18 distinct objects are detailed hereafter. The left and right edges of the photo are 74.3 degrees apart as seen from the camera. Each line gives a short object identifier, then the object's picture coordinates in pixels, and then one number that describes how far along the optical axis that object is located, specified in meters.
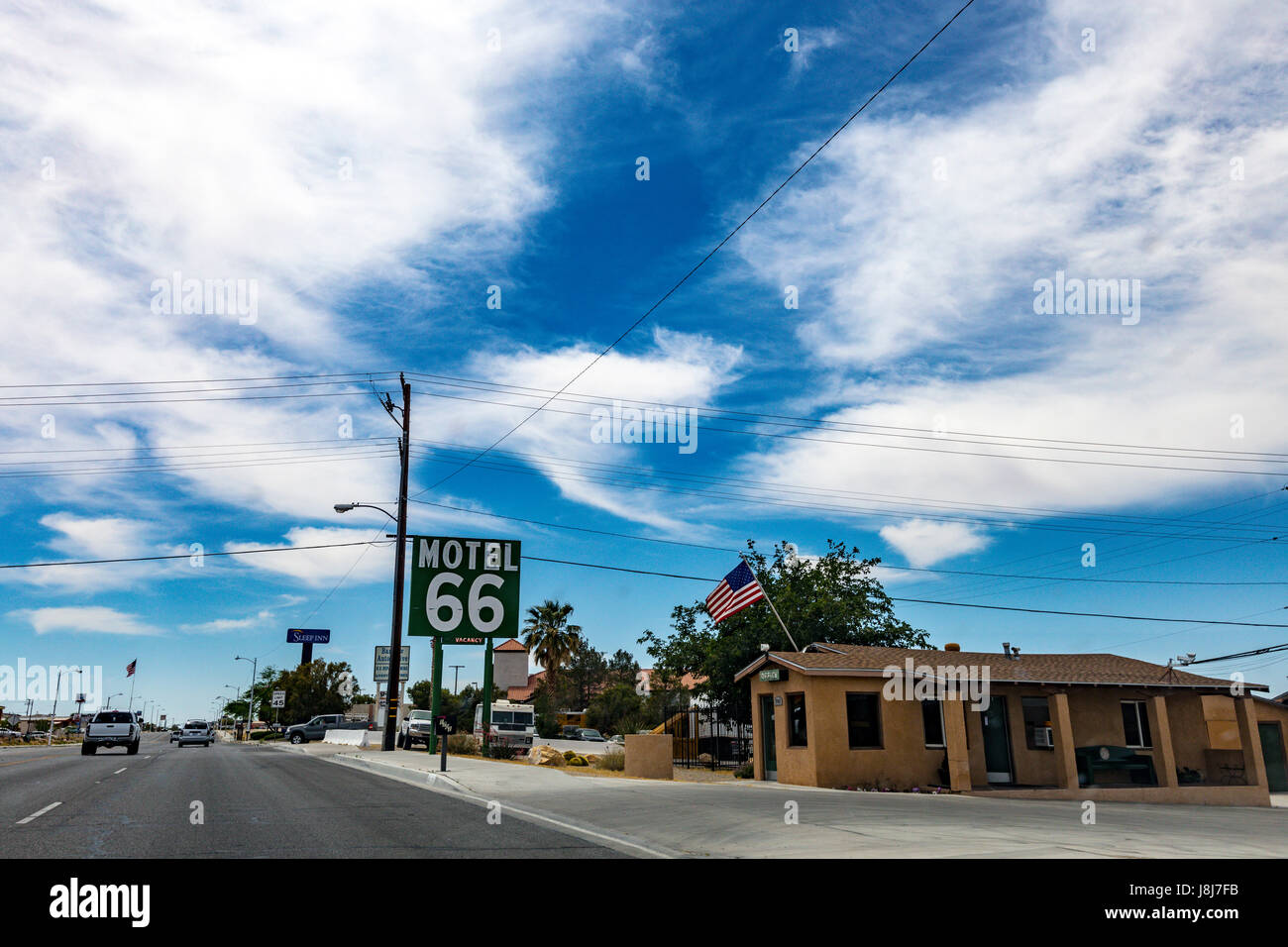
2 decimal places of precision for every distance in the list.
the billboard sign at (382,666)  37.06
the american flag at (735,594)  23.84
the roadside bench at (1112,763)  23.77
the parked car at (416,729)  39.75
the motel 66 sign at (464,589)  31.28
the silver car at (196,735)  50.25
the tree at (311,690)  81.50
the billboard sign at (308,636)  94.94
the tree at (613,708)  72.25
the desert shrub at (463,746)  32.06
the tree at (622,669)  95.80
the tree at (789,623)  33.38
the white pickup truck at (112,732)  35.82
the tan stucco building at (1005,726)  21.61
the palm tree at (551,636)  72.50
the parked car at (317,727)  55.03
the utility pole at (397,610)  32.81
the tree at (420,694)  80.81
